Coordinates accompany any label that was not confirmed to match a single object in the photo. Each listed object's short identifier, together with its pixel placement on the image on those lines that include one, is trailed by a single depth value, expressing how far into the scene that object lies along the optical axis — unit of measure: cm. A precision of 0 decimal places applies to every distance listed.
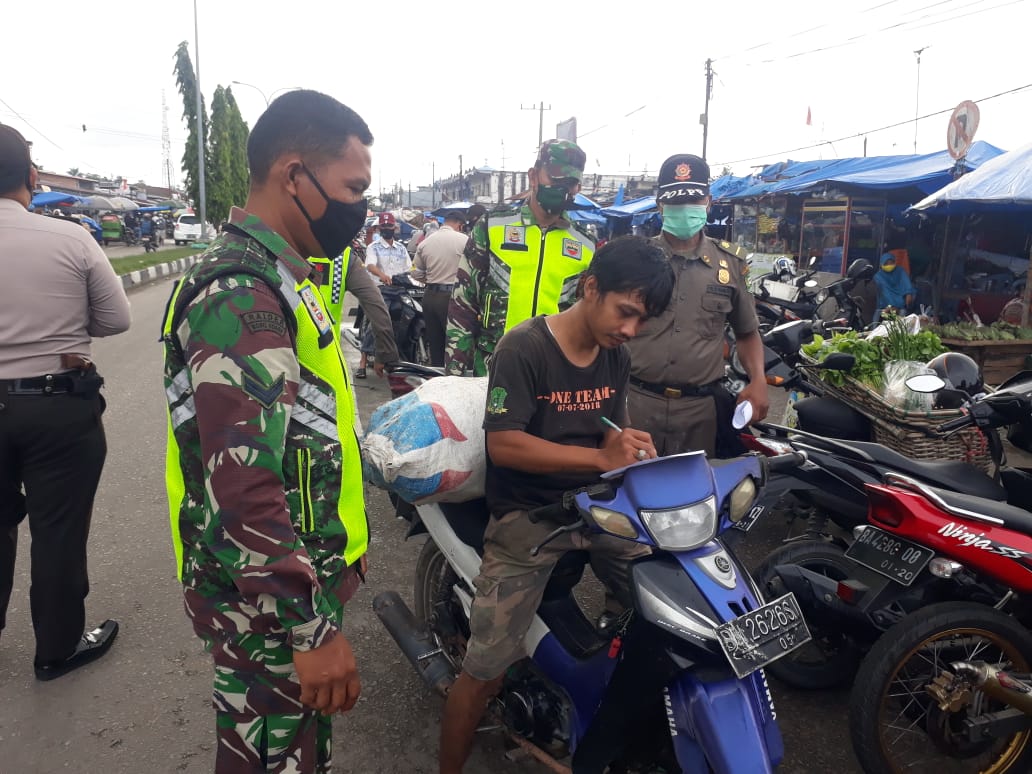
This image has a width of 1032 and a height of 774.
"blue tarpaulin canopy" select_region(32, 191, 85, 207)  2767
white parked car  3428
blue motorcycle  165
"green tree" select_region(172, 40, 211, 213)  2858
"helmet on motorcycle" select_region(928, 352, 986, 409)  308
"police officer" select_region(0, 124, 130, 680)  243
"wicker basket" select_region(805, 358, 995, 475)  311
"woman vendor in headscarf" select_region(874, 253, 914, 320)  953
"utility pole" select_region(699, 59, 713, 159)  2601
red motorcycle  214
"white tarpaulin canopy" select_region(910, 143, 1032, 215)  652
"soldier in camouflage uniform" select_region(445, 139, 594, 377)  314
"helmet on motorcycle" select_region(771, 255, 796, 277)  976
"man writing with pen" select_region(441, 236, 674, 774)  193
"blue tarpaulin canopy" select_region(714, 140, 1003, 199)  935
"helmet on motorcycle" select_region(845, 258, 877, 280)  671
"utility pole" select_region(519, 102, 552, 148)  4219
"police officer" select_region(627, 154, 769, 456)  311
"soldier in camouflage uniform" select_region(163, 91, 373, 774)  121
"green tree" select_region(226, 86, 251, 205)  3381
